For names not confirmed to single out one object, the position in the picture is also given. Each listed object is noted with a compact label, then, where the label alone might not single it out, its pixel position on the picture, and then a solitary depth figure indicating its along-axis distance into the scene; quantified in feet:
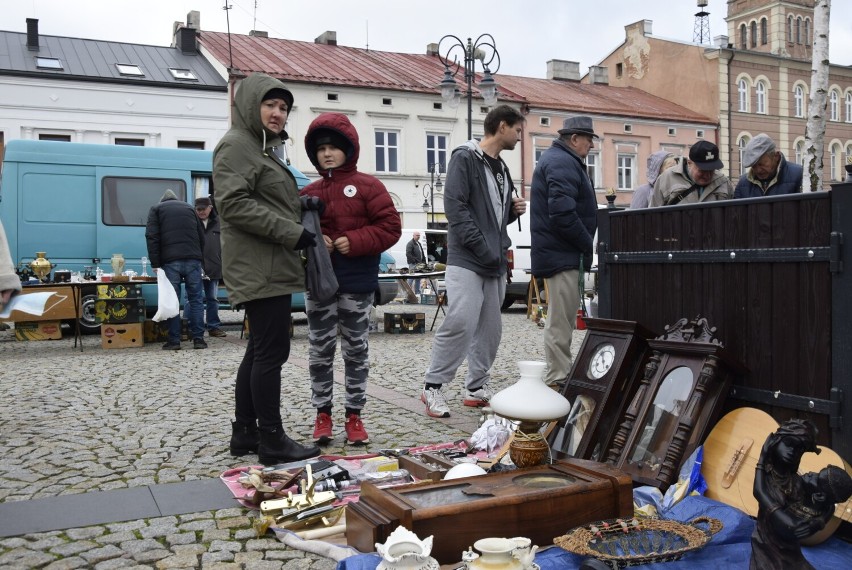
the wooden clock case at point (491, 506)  9.69
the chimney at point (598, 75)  143.13
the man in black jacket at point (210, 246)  38.22
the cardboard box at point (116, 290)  36.27
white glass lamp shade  11.54
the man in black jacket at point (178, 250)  34.42
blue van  40.29
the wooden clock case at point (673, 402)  11.91
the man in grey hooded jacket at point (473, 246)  19.01
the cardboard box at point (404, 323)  42.04
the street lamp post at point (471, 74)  54.80
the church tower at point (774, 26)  172.96
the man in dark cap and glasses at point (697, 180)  18.71
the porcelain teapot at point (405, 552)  8.66
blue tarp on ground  9.39
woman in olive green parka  14.30
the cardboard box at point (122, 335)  35.86
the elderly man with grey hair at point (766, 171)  18.03
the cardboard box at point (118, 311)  36.14
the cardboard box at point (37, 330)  38.96
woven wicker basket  9.23
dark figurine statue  7.74
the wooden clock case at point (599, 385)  13.47
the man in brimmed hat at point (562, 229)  19.25
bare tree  32.48
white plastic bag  34.14
